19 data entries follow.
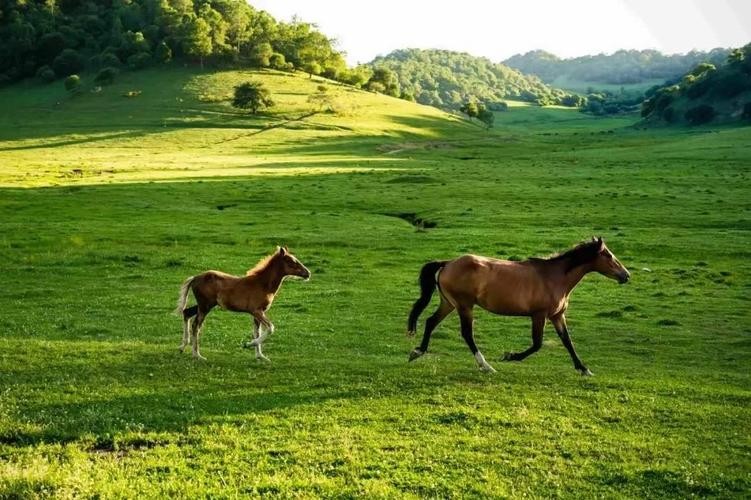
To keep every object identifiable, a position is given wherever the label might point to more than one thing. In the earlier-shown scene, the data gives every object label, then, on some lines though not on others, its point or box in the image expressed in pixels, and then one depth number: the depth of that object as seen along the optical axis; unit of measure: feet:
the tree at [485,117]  550.57
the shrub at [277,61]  561.43
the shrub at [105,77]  494.18
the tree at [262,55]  550.36
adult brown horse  54.24
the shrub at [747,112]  457.27
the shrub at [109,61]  523.29
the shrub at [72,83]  480.64
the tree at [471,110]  542.98
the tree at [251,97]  430.45
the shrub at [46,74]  518.78
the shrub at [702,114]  476.54
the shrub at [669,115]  508.53
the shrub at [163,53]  530.68
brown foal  57.52
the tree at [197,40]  519.19
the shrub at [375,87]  590.96
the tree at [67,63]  529.86
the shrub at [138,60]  523.70
